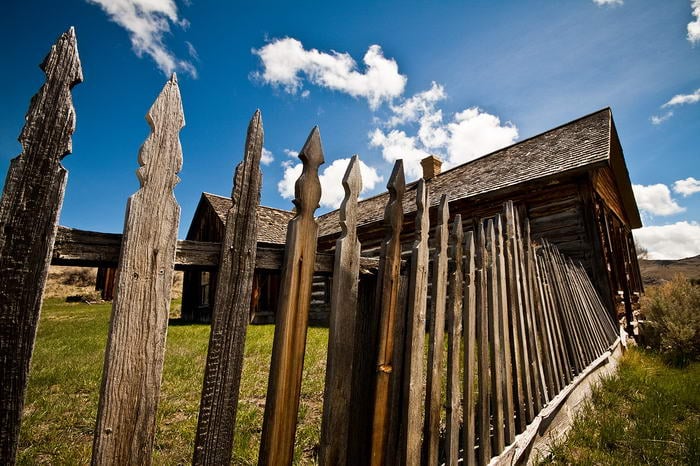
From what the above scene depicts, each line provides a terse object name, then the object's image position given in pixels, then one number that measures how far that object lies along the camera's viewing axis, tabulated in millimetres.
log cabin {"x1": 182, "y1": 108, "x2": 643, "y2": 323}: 7465
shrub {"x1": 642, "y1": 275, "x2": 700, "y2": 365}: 5574
